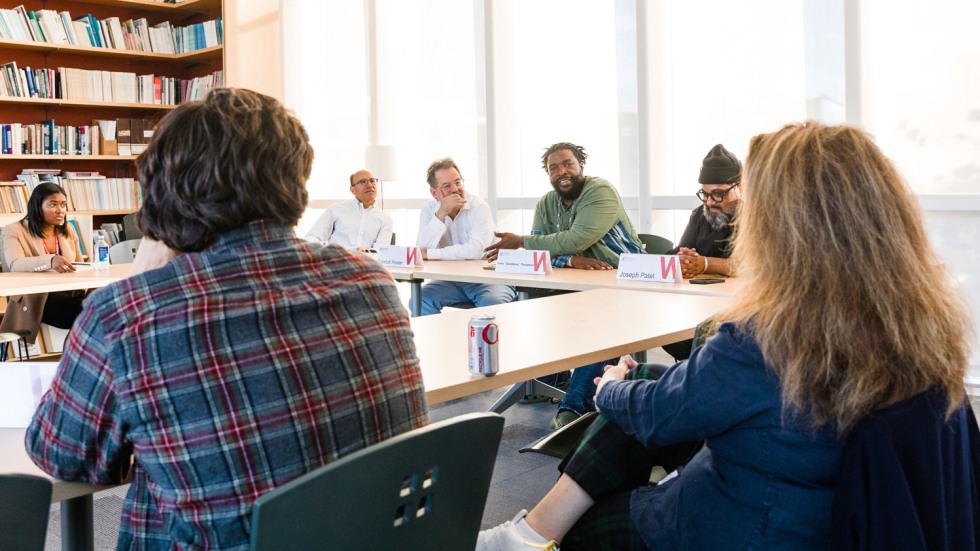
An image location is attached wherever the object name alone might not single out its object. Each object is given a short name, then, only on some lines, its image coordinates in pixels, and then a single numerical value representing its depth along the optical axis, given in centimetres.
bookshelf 694
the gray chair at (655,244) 455
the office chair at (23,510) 100
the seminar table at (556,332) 194
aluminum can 188
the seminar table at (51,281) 394
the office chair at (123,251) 540
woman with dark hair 459
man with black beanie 372
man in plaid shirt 113
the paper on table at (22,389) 157
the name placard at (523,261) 396
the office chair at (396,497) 95
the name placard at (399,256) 457
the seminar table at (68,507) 136
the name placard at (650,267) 355
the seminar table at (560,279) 334
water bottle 461
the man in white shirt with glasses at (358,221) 593
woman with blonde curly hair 126
